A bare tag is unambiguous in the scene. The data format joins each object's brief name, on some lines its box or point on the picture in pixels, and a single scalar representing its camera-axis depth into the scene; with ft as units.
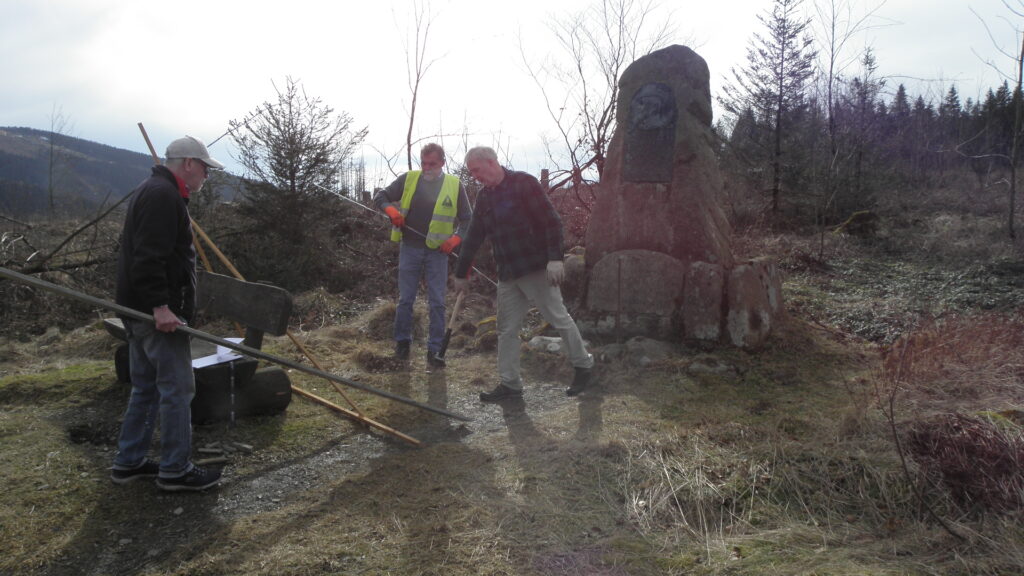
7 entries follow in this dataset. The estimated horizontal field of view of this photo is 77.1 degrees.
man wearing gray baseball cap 10.16
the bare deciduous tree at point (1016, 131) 35.39
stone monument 20.02
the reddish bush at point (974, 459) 8.75
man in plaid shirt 15.43
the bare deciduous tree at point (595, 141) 33.53
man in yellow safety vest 19.47
